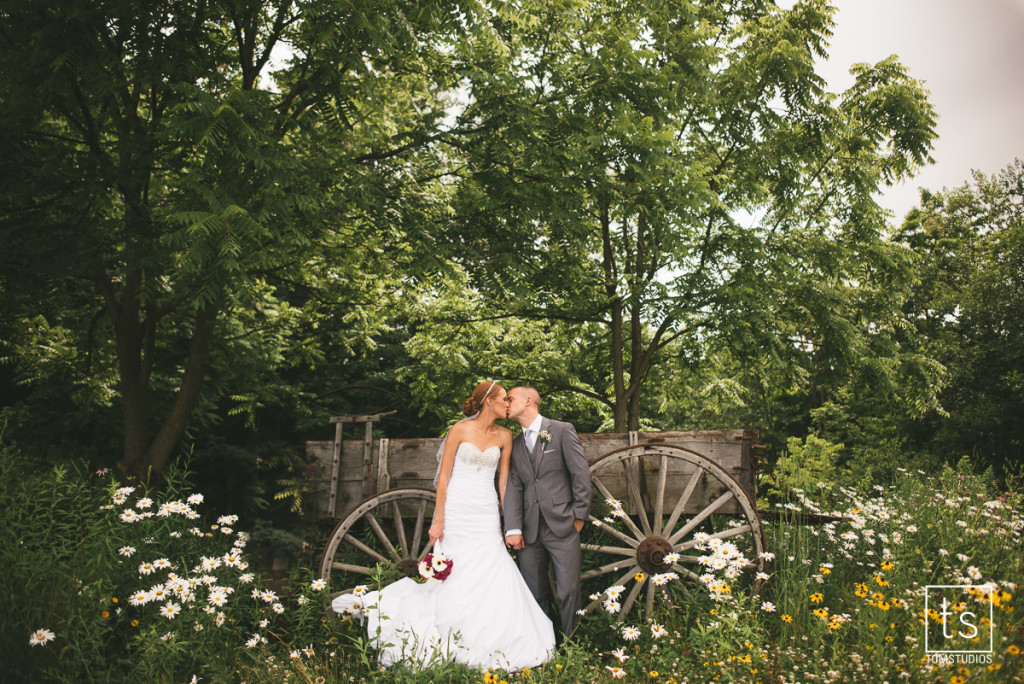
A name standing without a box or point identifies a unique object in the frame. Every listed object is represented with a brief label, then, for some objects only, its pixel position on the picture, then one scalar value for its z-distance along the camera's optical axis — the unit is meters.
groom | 4.15
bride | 3.82
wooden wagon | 4.41
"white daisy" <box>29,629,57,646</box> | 3.03
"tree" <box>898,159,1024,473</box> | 11.31
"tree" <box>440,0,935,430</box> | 5.42
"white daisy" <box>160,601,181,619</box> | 3.39
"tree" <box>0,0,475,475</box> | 4.11
